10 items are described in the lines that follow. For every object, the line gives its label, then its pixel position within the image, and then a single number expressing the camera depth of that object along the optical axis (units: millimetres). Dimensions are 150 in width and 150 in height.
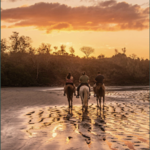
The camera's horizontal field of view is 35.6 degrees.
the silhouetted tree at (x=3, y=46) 64100
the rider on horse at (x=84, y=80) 17125
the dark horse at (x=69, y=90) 17781
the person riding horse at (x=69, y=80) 17503
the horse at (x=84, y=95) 16641
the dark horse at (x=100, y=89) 18203
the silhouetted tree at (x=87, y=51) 130250
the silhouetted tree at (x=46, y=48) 100575
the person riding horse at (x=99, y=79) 18061
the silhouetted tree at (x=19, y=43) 89012
